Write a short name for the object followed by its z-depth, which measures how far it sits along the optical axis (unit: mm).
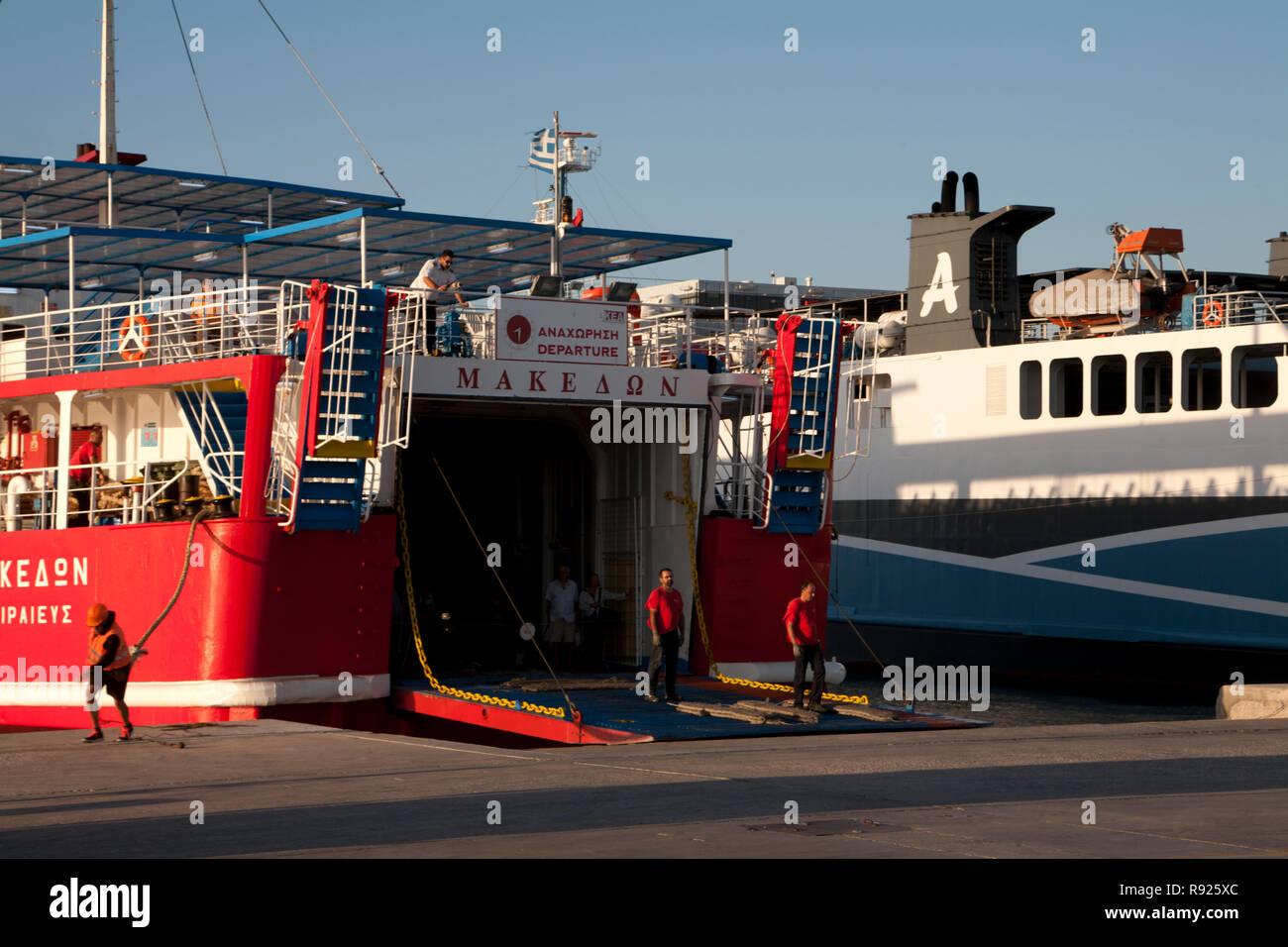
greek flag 36812
